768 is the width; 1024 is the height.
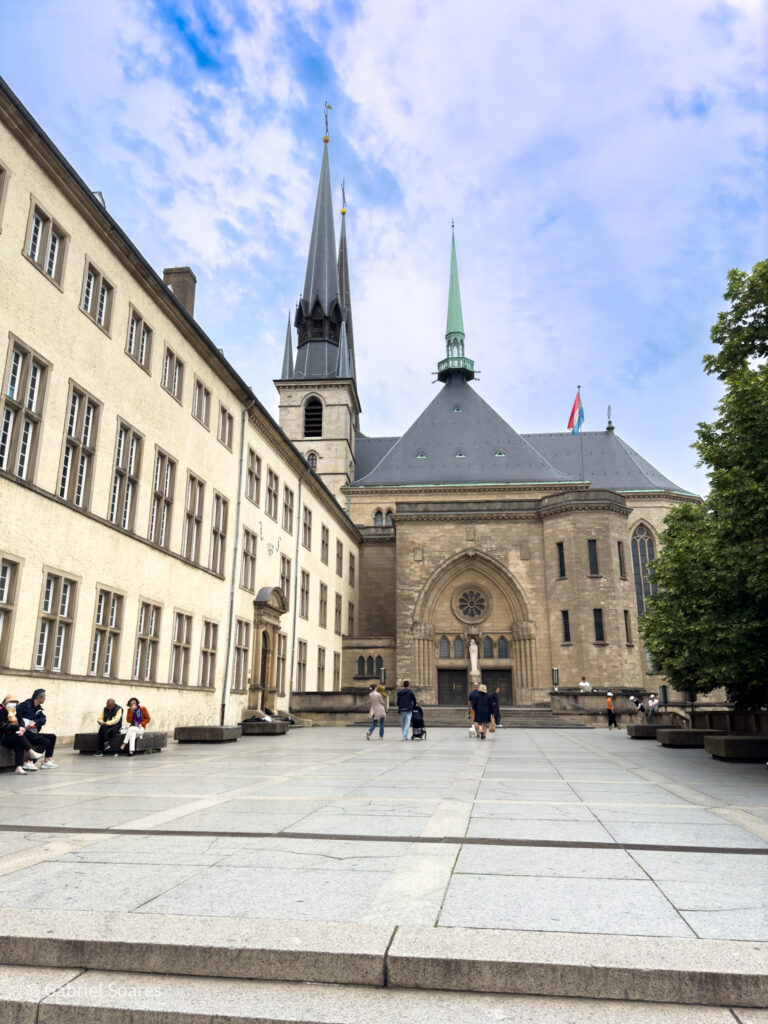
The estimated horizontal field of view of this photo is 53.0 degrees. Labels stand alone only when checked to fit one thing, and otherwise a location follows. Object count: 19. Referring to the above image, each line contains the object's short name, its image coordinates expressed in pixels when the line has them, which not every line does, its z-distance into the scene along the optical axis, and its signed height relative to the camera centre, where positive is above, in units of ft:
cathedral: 146.20 +30.46
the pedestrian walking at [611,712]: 116.88 -0.52
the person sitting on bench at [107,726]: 49.75 -1.43
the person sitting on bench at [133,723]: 50.57 -1.25
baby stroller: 74.18 -1.86
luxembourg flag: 179.73 +67.10
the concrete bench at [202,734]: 64.90 -2.44
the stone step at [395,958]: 11.64 -3.83
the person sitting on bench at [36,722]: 40.27 -1.00
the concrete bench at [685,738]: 65.31 -2.36
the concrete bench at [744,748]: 49.03 -2.40
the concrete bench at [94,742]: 50.37 -2.53
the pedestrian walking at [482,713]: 73.97 -0.54
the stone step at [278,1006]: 11.03 -4.31
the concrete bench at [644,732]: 82.53 -2.41
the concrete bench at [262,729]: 80.84 -2.45
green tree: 40.75 +9.71
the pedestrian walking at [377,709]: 75.25 -0.28
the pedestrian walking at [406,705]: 72.08 +0.12
